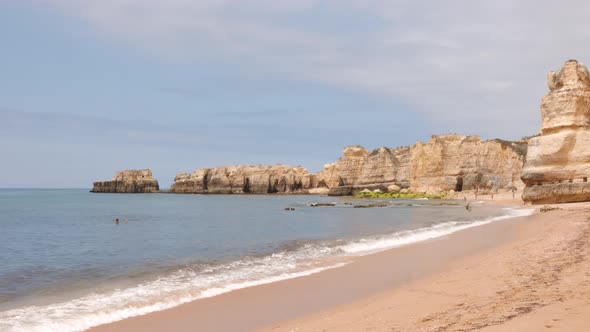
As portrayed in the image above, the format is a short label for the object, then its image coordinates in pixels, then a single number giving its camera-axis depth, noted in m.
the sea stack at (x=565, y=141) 33.75
